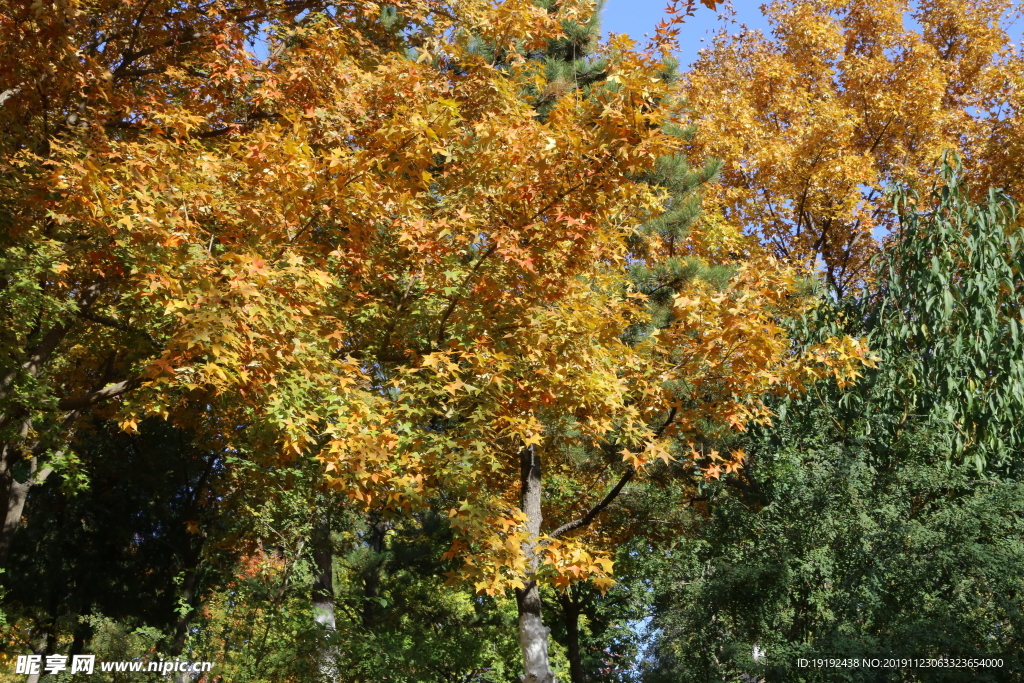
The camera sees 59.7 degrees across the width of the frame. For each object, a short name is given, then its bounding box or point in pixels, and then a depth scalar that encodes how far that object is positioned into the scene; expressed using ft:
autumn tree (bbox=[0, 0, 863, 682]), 24.64
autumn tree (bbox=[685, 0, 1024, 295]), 62.34
